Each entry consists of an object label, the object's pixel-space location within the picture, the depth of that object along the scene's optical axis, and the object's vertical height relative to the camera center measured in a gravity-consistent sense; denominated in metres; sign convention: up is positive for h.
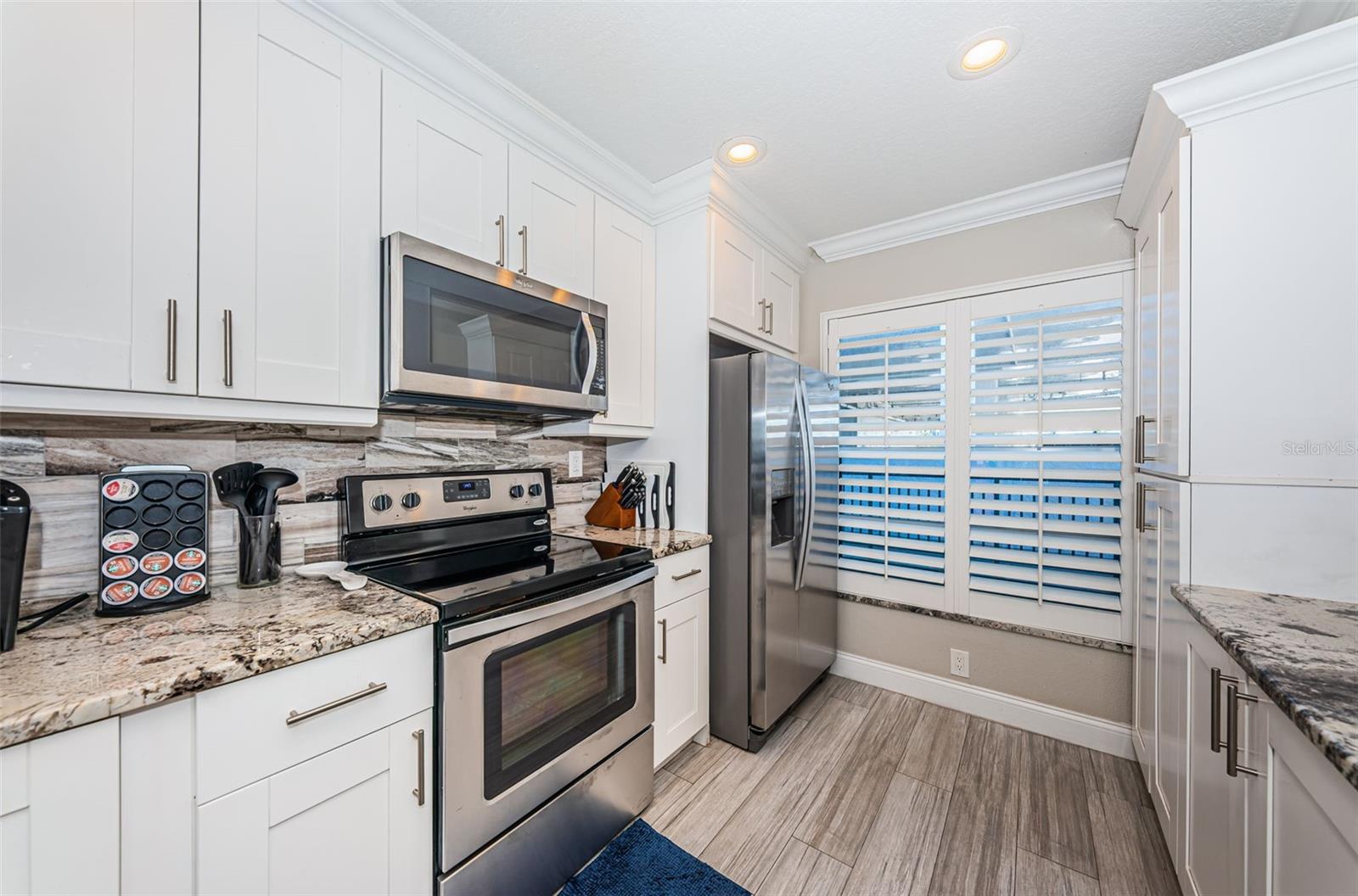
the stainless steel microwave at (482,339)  1.46 +0.34
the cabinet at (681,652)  2.00 -0.82
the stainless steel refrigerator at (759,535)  2.21 -0.39
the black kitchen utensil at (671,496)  2.40 -0.23
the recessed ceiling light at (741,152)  2.04 +1.19
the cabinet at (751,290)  2.37 +0.79
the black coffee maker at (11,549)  0.90 -0.18
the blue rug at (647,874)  1.55 -1.30
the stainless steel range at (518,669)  1.29 -0.63
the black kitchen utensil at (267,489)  1.33 -0.11
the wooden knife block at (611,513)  2.35 -0.30
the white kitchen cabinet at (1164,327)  1.41 +0.37
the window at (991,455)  2.27 -0.03
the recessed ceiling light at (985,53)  1.50 +1.18
